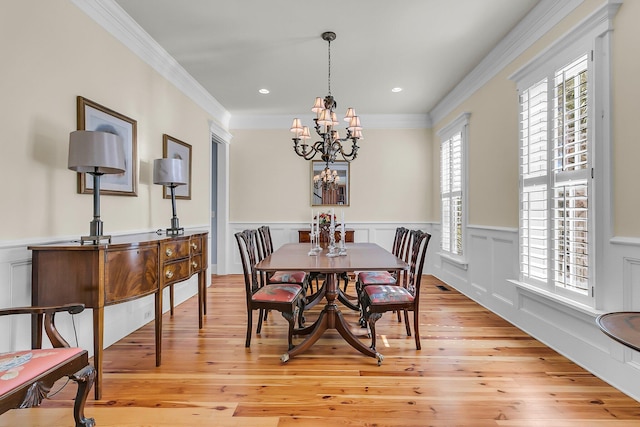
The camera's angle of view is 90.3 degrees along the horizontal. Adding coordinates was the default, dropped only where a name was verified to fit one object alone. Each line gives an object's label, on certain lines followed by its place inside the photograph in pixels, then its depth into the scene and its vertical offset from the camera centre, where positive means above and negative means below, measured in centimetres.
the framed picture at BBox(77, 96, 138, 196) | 232 +65
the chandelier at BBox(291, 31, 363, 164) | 295 +84
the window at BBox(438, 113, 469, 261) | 422 +40
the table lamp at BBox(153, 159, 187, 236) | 296 +38
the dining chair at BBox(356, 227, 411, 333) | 296 -62
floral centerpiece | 491 -7
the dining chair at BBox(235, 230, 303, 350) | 242 -65
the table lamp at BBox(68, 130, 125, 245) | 192 +35
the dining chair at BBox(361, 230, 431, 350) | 241 -64
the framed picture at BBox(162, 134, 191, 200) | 346 +69
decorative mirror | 545 +46
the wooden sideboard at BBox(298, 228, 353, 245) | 508 -36
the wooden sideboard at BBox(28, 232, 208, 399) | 184 -38
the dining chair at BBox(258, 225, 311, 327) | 300 -64
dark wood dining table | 220 -37
